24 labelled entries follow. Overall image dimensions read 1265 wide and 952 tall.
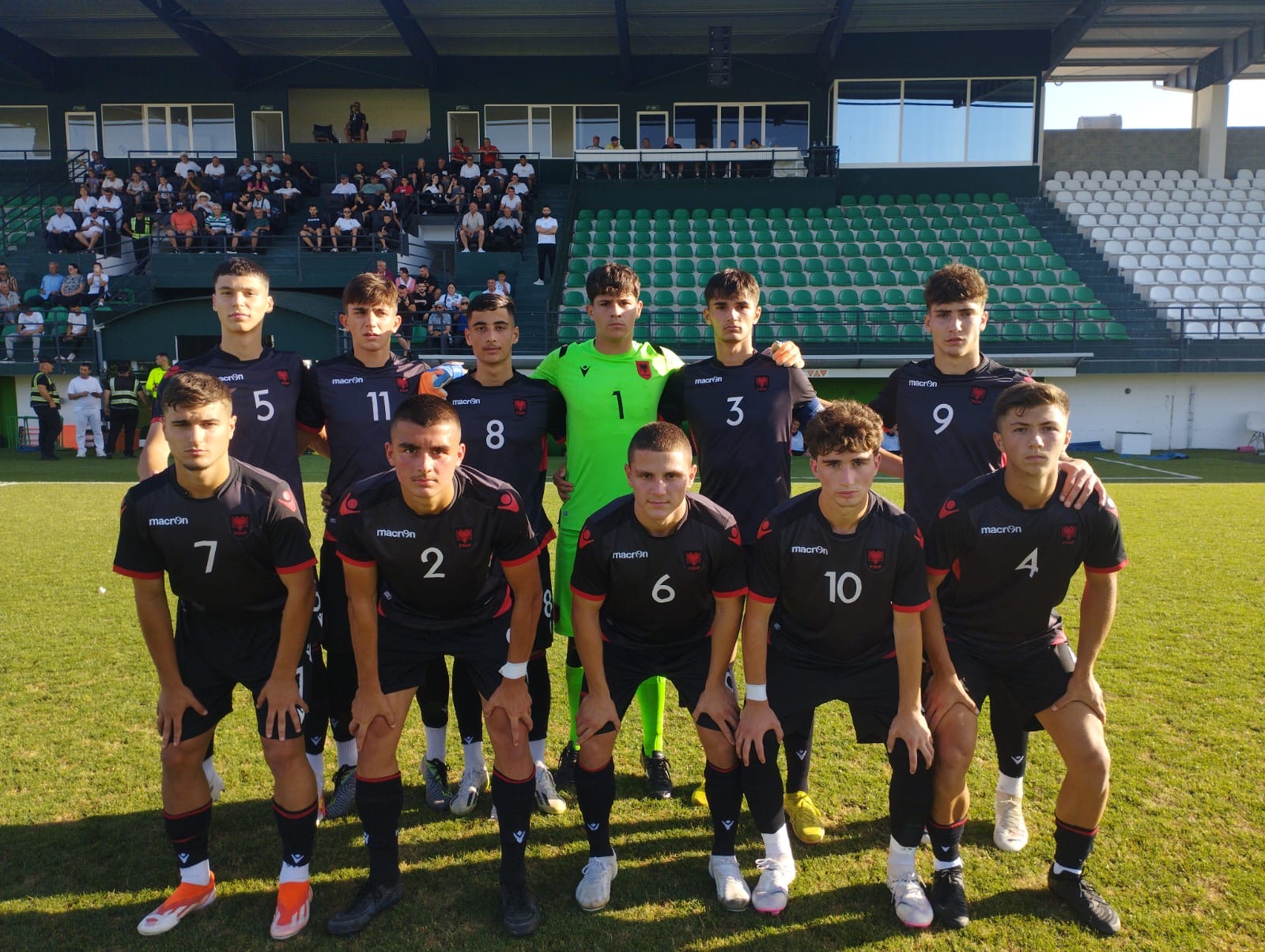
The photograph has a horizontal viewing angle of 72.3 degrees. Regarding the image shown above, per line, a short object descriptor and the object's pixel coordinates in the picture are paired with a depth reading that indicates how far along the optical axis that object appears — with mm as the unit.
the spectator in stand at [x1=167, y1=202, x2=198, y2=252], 20812
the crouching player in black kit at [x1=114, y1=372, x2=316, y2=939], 3203
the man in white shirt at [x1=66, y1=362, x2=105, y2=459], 17078
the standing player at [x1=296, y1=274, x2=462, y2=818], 4062
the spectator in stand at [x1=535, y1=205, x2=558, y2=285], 21156
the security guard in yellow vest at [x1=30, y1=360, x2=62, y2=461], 16516
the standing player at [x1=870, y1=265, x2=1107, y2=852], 3766
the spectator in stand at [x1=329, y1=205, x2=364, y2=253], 21062
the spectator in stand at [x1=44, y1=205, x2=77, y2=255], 21516
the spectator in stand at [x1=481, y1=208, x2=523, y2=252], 22188
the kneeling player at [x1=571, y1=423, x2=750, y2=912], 3316
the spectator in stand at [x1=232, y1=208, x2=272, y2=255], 21484
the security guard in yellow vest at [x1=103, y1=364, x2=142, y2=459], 17031
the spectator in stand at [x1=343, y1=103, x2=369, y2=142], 26578
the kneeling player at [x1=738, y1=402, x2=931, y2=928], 3227
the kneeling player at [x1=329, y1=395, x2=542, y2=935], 3244
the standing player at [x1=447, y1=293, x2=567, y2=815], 4020
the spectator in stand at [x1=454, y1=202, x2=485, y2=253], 21969
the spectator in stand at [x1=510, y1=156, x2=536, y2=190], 24609
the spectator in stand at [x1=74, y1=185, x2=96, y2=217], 22297
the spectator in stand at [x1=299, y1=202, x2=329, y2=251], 20797
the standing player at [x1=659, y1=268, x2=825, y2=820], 4035
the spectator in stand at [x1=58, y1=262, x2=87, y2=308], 20297
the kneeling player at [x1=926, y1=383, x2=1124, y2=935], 3211
